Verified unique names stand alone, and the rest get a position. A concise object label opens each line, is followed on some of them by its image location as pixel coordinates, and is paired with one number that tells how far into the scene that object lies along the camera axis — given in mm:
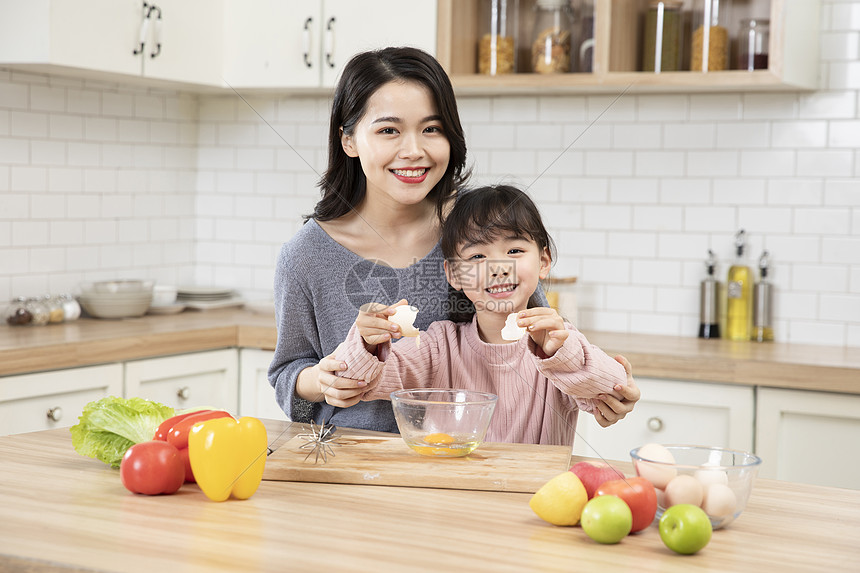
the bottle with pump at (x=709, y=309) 3309
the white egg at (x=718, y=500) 1223
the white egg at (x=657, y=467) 1257
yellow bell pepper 1356
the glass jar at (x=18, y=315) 3227
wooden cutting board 1455
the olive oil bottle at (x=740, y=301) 3266
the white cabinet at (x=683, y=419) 2814
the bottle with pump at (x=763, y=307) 3242
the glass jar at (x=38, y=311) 3283
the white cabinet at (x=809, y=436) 2703
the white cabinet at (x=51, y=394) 2713
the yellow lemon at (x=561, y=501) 1248
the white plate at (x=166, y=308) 3699
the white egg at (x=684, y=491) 1232
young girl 1779
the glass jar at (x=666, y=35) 3141
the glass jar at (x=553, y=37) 3227
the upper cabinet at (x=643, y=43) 3004
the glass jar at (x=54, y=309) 3344
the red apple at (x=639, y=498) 1220
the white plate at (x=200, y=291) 3898
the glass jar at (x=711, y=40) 3066
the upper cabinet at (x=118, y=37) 3037
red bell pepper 1477
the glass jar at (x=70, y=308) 3420
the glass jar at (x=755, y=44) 3008
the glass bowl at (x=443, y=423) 1537
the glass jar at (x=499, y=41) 3338
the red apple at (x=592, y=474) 1306
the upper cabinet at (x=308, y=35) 3383
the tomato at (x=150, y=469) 1382
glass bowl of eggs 1229
